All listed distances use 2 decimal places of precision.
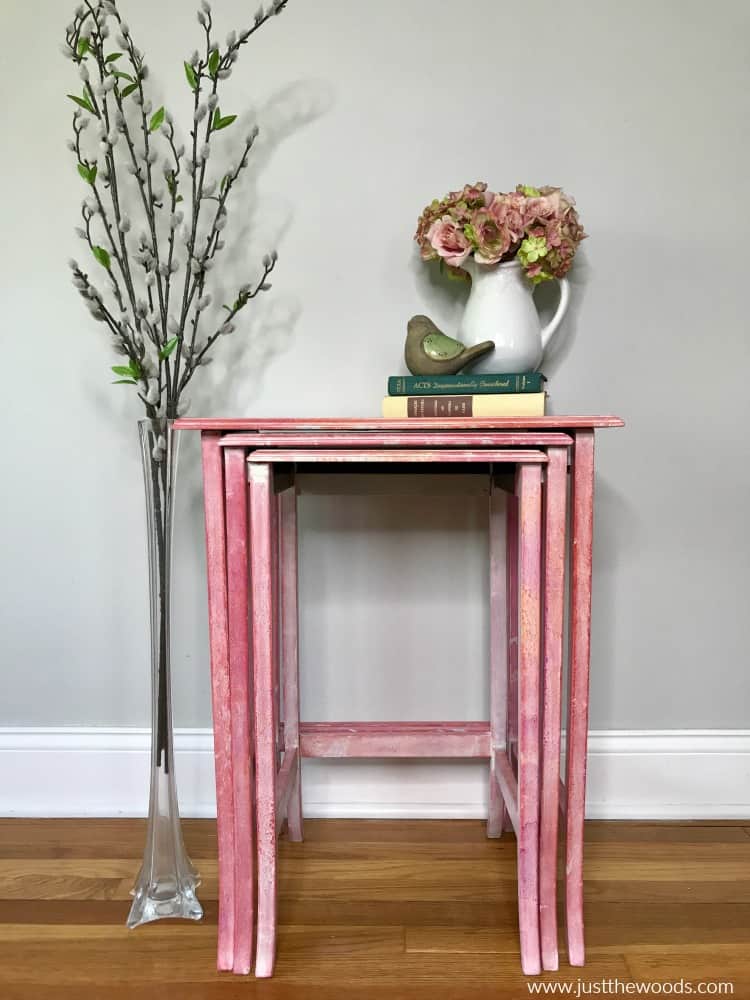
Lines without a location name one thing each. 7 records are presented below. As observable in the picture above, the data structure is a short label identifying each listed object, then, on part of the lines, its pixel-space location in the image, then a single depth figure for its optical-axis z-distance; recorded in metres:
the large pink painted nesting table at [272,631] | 1.00
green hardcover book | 1.11
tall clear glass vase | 1.15
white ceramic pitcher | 1.24
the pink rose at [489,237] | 1.21
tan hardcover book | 1.09
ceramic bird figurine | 1.20
